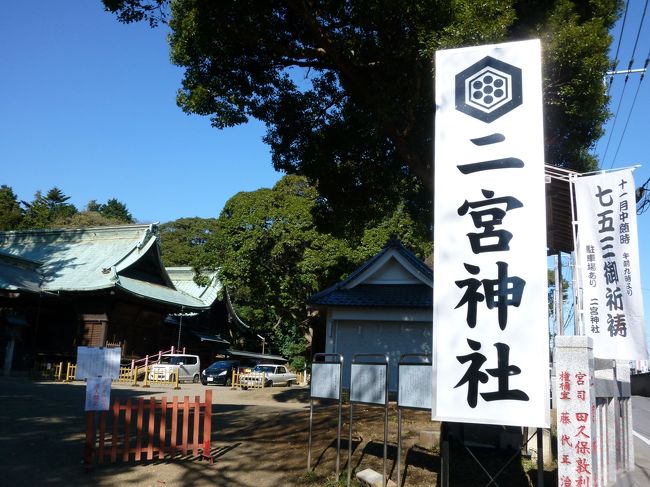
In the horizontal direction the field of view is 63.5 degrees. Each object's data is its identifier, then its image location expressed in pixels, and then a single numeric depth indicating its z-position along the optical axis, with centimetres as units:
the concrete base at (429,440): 819
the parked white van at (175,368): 2626
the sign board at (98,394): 755
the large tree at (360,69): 945
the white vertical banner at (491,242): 509
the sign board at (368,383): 687
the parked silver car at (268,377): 2514
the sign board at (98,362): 769
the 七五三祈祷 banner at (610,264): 766
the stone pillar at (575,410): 524
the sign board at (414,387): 635
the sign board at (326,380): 746
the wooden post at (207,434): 803
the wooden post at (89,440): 744
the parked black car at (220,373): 2786
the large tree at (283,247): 2875
